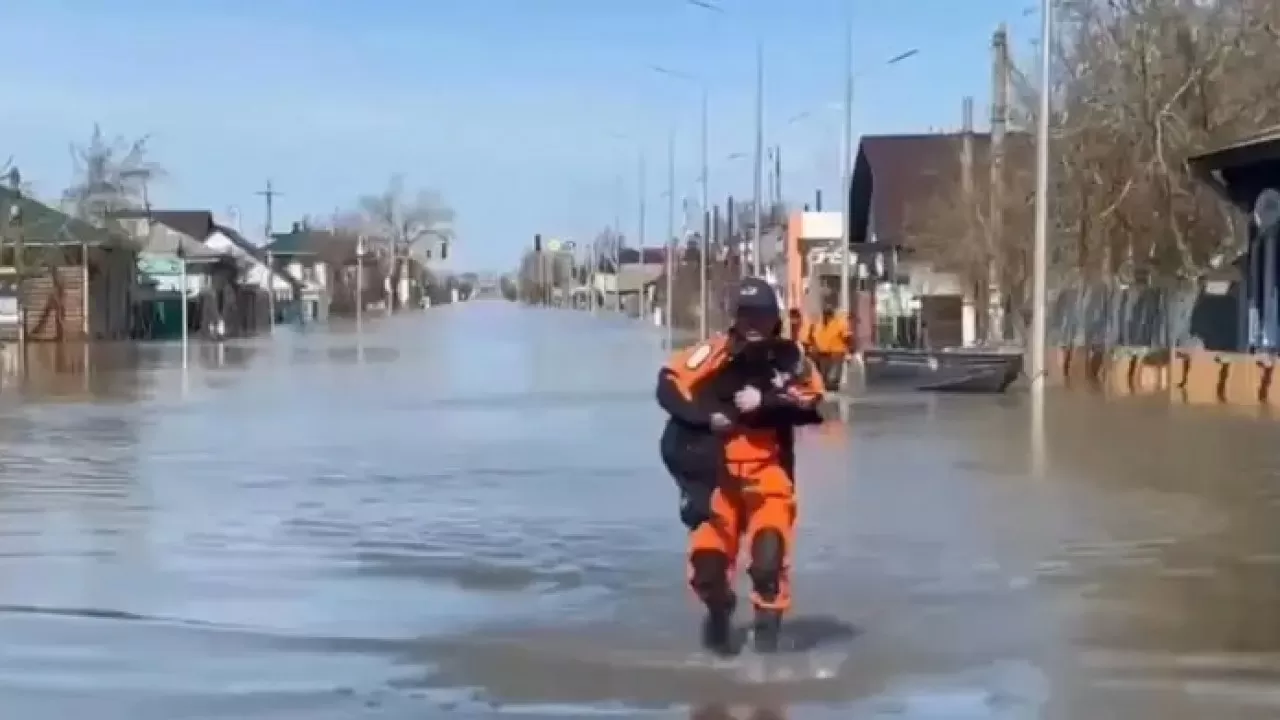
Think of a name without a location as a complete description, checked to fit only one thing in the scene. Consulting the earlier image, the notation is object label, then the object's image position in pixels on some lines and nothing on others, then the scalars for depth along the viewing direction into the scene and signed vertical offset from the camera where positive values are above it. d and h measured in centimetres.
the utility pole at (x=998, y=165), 4612 +243
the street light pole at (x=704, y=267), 6894 +51
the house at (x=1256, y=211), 3384 +106
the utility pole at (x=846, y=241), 4716 +86
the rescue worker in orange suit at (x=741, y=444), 945 -70
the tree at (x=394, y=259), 18825 +201
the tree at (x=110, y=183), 9356 +430
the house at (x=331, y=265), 16775 +140
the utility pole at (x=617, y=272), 15738 +76
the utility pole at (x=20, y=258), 6925 +80
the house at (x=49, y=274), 7262 +31
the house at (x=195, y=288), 8931 -25
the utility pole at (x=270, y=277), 11680 +37
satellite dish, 3384 +108
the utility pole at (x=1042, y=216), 3515 +102
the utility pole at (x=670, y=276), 8191 +21
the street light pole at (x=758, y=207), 5803 +205
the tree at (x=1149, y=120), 4038 +295
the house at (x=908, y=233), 5834 +168
